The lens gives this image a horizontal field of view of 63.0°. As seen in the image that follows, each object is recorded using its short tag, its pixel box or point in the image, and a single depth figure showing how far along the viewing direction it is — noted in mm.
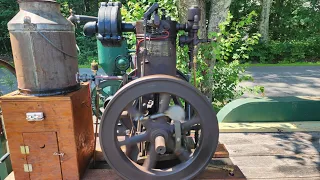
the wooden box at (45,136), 1472
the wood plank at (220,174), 1608
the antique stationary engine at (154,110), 1354
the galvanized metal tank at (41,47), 1422
